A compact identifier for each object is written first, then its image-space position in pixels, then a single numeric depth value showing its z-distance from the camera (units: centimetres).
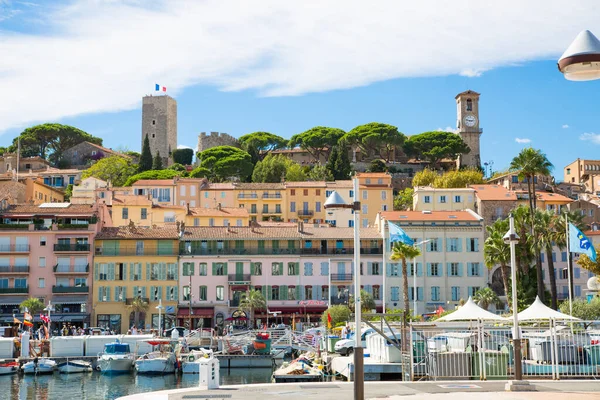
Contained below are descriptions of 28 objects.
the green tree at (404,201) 10731
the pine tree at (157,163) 14250
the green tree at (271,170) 12569
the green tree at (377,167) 13470
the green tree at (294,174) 12331
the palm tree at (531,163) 6756
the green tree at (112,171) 13295
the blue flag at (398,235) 4772
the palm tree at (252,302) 7156
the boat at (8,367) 5091
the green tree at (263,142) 15325
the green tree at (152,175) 12700
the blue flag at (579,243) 4203
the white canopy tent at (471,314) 3256
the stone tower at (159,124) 16925
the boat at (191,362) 5006
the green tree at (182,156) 15862
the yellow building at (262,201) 10481
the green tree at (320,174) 12456
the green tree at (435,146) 14188
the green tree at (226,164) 13212
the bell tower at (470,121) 15096
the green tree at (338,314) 6172
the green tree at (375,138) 14150
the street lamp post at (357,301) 1748
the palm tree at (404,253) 6225
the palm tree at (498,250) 6425
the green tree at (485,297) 6825
